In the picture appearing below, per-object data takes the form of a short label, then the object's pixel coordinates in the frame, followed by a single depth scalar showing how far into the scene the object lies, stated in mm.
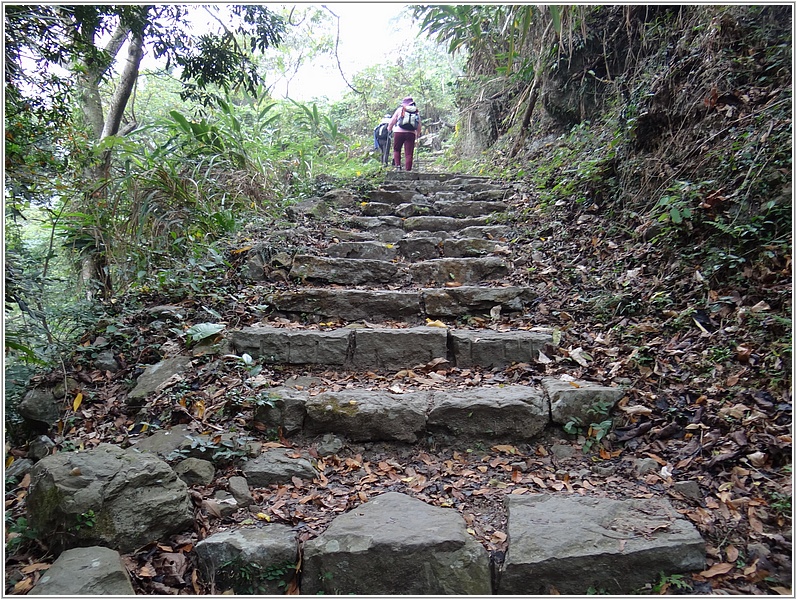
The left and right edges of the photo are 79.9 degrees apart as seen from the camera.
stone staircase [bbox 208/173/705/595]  1651
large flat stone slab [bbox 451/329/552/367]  2947
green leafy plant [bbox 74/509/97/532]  1643
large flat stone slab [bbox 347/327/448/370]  2996
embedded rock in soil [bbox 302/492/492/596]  1646
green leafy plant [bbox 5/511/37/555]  1674
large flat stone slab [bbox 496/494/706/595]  1619
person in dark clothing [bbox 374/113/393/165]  8891
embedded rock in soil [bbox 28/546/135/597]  1460
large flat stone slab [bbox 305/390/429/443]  2371
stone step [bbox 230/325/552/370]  2957
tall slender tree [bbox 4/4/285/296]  2734
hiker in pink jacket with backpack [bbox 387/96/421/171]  7324
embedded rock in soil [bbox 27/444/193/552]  1650
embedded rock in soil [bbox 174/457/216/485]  2041
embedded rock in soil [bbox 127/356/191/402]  2580
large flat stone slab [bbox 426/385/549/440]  2361
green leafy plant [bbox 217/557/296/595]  1660
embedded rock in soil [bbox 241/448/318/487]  2108
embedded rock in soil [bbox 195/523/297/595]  1661
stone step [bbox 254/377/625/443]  2365
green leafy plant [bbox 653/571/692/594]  1568
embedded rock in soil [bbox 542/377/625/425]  2371
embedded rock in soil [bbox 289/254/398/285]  3928
